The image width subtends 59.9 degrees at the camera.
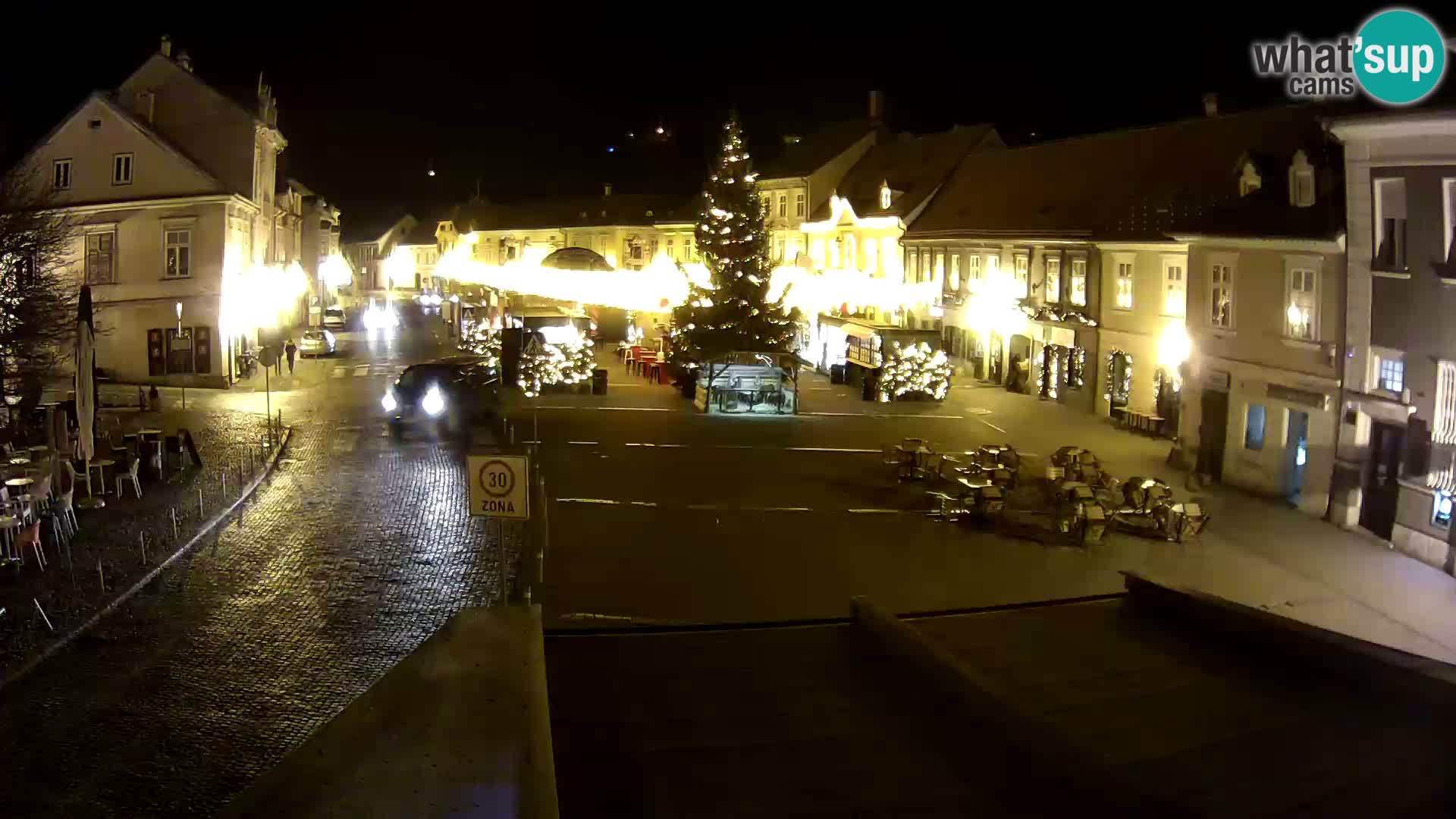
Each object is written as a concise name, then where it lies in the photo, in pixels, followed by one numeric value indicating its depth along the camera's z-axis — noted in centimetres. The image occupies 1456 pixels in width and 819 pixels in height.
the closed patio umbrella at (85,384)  1862
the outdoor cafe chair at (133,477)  2166
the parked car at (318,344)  5103
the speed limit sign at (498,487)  1217
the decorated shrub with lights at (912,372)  3800
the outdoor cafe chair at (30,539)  1591
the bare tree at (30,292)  2286
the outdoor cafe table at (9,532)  1609
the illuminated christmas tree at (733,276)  4338
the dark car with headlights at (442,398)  3153
